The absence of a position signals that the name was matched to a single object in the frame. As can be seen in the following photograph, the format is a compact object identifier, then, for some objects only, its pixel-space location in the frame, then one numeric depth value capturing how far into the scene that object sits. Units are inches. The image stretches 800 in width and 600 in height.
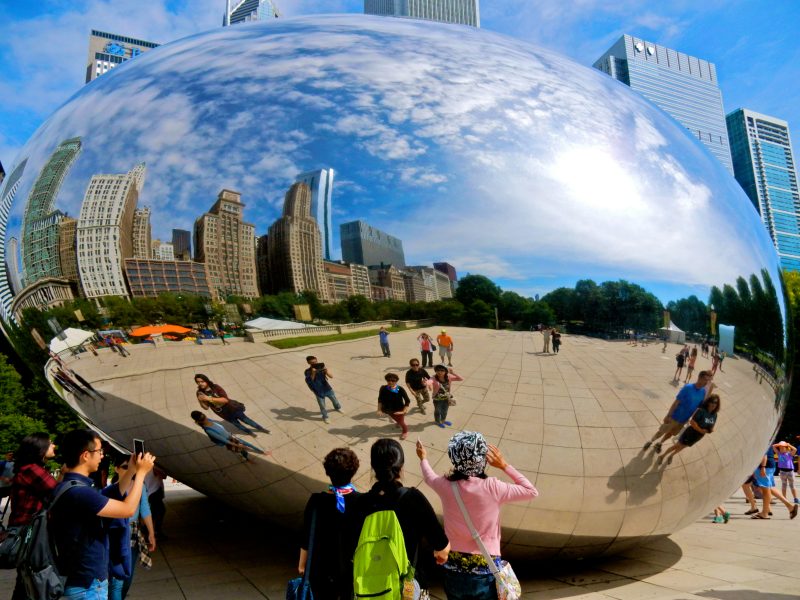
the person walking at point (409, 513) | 112.6
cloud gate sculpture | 145.4
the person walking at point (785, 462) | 429.7
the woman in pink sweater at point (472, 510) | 116.9
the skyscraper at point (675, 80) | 6501.0
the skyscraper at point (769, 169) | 6889.8
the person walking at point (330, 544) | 112.9
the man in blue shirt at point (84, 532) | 123.0
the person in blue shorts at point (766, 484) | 347.9
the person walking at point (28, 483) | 173.5
